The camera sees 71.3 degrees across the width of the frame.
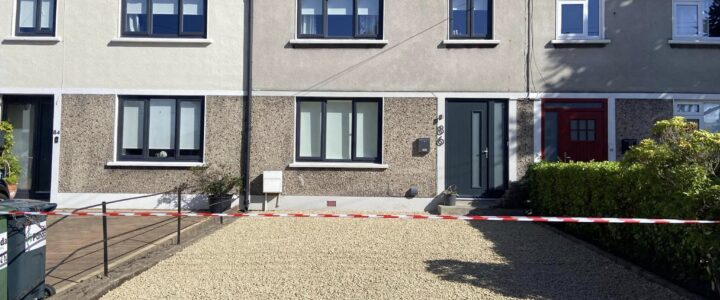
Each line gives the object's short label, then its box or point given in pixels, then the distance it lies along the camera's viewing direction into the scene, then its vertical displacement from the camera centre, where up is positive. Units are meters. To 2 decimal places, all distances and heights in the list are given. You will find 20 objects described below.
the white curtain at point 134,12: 11.33 +3.25
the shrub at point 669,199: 4.46 -0.39
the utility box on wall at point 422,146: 10.83 +0.29
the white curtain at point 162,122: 11.26 +0.77
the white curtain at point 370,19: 11.32 +3.15
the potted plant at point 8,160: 10.02 -0.11
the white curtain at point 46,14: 11.34 +3.19
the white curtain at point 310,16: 11.34 +3.21
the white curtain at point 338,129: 11.25 +0.66
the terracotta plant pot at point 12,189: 9.69 -0.69
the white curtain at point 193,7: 11.35 +3.38
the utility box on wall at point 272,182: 10.72 -0.52
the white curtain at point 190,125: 11.23 +0.71
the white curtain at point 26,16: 11.34 +3.14
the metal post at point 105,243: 5.36 -0.95
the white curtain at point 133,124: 11.24 +0.72
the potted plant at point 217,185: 10.58 -0.60
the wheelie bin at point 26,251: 4.21 -0.84
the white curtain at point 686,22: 11.03 +3.09
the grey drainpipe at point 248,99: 11.02 +1.29
